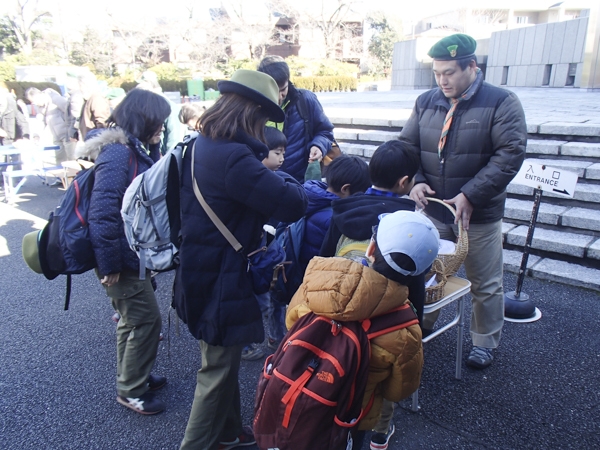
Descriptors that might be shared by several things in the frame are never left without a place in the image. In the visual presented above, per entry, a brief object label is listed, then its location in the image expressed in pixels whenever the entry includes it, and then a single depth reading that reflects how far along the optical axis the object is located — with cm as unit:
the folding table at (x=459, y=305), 234
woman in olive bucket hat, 179
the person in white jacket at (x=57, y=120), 857
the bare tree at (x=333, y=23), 3378
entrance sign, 332
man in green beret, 264
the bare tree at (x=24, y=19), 3484
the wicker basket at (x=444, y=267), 229
